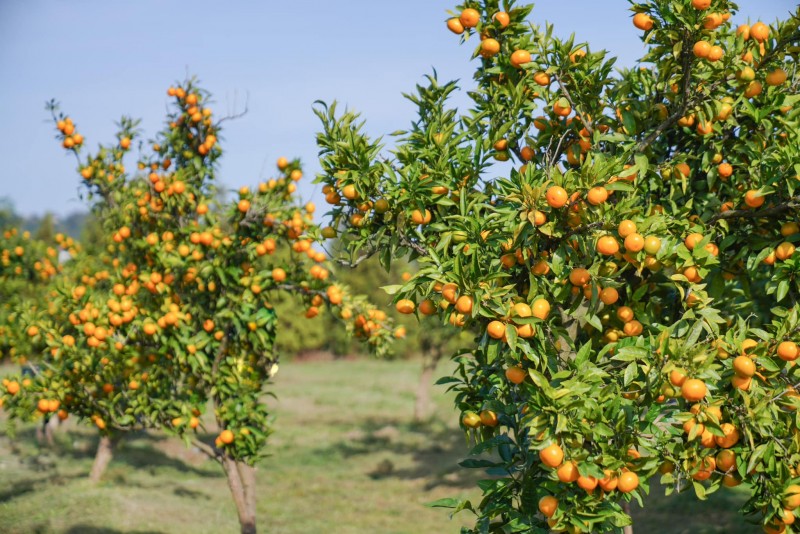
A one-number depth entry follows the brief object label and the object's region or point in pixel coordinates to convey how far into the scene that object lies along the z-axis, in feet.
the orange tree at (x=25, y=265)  44.29
